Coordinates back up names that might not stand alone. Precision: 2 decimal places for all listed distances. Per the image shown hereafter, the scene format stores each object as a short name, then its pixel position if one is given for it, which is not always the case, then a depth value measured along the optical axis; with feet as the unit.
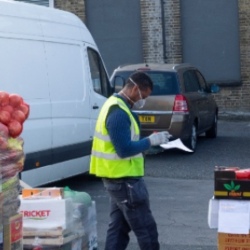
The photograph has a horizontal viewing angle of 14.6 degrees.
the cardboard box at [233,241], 24.24
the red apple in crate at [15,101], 22.62
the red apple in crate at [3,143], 21.04
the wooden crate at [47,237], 22.26
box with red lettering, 22.51
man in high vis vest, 26.15
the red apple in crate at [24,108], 22.83
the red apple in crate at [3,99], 22.34
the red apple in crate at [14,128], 21.86
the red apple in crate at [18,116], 22.27
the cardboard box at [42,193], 23.42
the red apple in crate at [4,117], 21.94
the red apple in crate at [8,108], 22.34
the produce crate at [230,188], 24.07
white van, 39.35
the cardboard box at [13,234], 20.46
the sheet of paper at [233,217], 23.92
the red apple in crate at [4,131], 21.29
